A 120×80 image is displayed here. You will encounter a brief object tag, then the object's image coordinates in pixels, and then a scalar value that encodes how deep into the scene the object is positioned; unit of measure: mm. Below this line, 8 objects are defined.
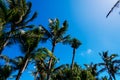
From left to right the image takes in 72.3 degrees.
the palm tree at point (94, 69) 13492
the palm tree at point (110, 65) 13803
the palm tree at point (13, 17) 6271
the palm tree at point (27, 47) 7545
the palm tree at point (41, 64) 7184
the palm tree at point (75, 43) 12936
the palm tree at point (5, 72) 9217
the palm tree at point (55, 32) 10330
